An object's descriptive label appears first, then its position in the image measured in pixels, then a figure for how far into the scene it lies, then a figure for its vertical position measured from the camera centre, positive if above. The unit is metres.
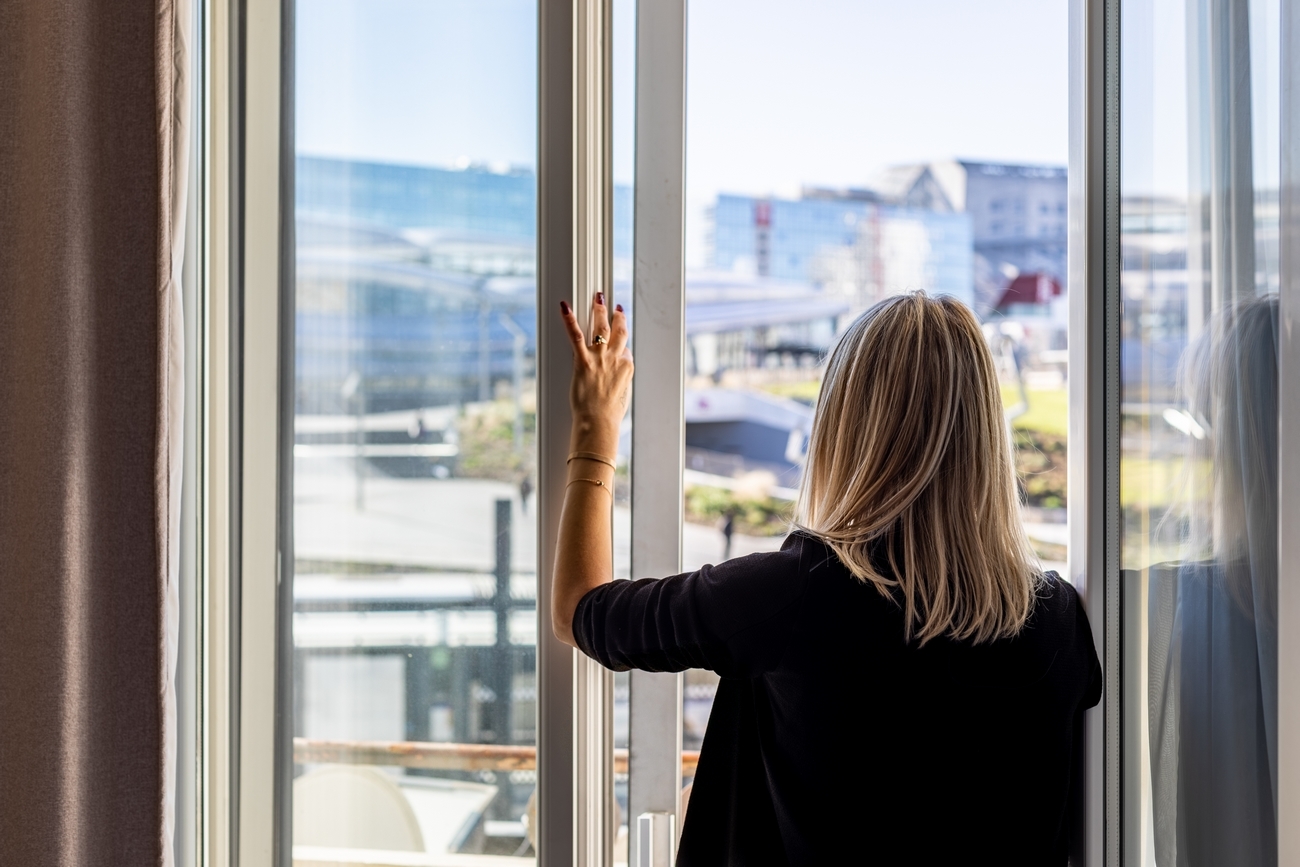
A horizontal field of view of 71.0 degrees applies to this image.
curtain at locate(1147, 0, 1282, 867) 0.92 -0.03
